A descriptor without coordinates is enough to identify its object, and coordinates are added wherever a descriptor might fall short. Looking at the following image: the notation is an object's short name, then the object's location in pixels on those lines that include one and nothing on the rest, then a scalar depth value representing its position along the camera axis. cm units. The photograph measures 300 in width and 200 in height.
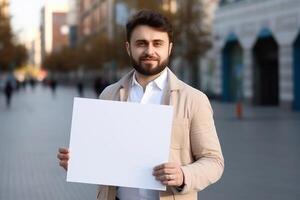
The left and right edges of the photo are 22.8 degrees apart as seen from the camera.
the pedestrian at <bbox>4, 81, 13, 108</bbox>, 4306
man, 325
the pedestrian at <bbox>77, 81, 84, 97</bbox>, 5572
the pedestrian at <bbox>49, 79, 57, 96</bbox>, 6631
